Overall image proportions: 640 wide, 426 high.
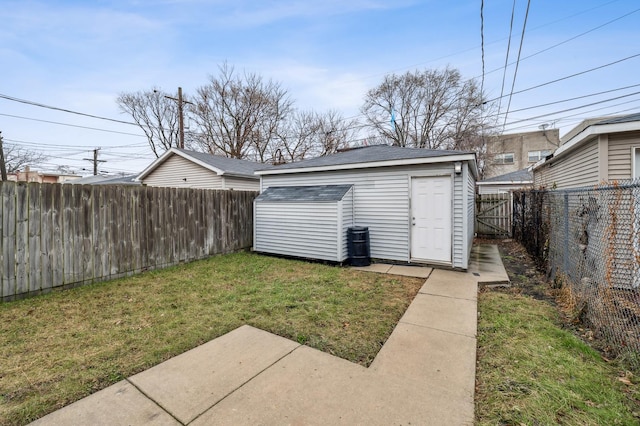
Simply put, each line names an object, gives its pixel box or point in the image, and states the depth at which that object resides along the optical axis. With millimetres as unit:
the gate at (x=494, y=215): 11641
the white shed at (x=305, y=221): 7043
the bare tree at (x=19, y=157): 30241
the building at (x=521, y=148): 30203
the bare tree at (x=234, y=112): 23297
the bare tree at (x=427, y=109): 21609
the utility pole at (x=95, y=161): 35481
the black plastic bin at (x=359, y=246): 6918
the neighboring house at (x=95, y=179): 20681
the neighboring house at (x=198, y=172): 12047
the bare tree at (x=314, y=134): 25047
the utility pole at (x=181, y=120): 16188
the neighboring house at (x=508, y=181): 17350
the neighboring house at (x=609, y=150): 4992
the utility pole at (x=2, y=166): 16362
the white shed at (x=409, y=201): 6336
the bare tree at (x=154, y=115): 25281
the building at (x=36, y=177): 23028
